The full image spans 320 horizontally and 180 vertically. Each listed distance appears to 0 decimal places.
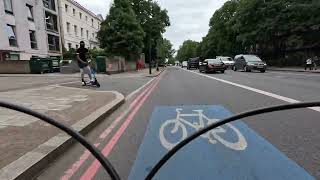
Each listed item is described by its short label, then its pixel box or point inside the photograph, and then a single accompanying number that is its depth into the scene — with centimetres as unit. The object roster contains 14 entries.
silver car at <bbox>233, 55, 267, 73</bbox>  1563
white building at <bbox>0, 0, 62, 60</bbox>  1588
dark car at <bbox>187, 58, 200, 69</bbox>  2604
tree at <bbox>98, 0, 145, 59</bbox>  1930
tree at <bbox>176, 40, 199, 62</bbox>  7052
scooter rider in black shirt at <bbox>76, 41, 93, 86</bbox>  717
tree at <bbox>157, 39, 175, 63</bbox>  7627
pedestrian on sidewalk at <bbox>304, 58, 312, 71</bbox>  1534
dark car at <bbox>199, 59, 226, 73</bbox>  1543
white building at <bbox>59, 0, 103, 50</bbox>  2341
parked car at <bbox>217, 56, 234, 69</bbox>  2156
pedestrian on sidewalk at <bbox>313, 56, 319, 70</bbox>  1583
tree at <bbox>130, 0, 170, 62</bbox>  3060
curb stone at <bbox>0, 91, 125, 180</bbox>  186
